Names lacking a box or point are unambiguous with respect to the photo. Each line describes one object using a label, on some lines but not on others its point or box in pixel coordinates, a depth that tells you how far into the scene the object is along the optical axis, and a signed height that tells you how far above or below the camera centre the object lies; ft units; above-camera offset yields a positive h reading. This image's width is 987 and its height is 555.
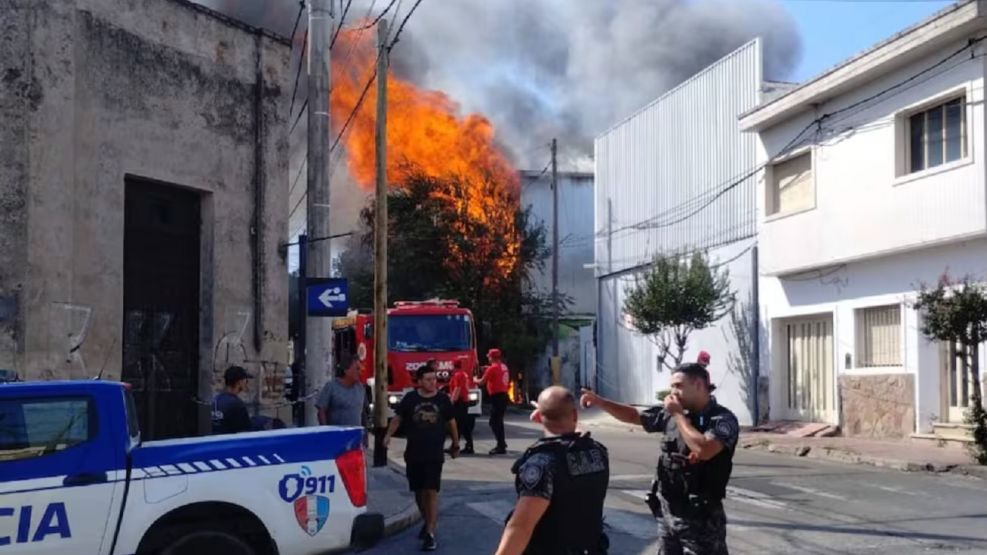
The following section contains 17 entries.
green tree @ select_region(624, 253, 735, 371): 79.97 +2.63
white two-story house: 57.72 +6.65
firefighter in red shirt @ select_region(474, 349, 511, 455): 55.72 -3.16
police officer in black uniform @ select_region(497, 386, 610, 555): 13.16 -1.94
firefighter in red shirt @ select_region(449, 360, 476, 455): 55.11 -3.58
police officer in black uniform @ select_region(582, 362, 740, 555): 16.92 -2.13
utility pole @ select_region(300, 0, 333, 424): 43.37 +6.79
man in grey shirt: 34.65 -2.15
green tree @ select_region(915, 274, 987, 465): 48.78 +0.55
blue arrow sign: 41.70 +1.43
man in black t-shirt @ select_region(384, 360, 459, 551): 30.37 -3.26
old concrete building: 36.78 +5.23
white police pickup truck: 20.44 -2.99
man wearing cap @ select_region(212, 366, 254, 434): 28.58 -2.02
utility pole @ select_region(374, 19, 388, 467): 49.19 +4.03
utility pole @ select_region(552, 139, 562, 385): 105.91 +4.67
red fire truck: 71.82 -0.53
